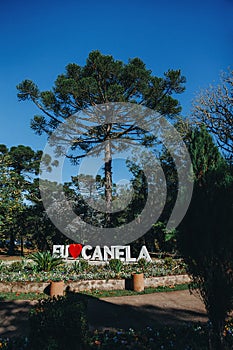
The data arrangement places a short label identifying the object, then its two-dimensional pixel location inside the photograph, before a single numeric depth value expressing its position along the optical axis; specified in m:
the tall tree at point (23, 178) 24.03
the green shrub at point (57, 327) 3.84
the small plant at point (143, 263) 12.58
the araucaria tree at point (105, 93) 17.88
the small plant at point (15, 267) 11.78
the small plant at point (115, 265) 11.23
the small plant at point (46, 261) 11.40
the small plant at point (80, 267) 11.52
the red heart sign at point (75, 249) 15.92
